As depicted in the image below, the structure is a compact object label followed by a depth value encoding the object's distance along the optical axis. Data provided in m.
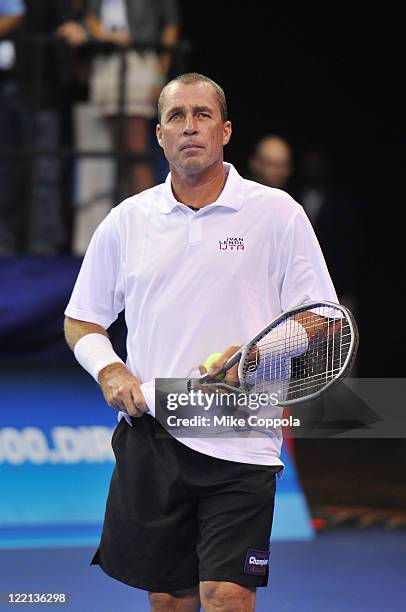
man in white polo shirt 7.72
